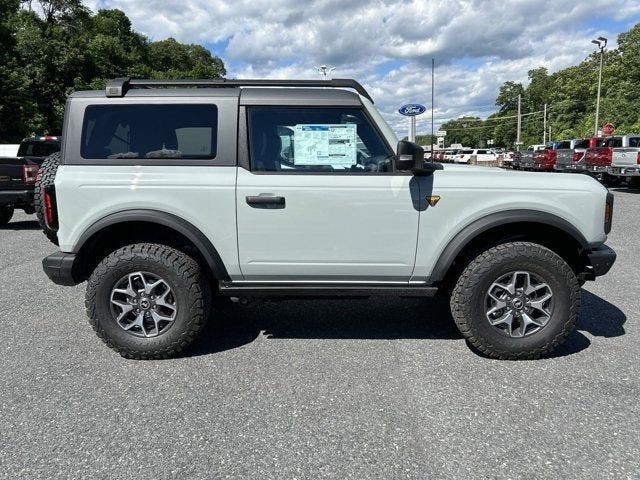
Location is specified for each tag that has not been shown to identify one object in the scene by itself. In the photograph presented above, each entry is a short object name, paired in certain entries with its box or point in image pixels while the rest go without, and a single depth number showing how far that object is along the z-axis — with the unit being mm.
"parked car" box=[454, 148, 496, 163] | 42250
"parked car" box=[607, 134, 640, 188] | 14567
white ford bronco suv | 3334
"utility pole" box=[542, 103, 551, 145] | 73775
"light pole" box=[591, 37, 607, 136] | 32531
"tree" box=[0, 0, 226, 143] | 23750
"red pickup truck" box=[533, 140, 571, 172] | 23303
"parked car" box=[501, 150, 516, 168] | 31464
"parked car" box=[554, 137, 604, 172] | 19008
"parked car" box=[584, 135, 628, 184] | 15902
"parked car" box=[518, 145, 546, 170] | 25706
